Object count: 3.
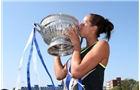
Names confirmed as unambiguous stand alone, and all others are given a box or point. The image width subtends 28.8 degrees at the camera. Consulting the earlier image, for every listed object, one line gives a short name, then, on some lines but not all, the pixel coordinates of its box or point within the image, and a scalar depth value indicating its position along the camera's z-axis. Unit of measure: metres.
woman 1.64
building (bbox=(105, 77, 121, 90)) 76.38
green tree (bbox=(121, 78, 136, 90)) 48.87
